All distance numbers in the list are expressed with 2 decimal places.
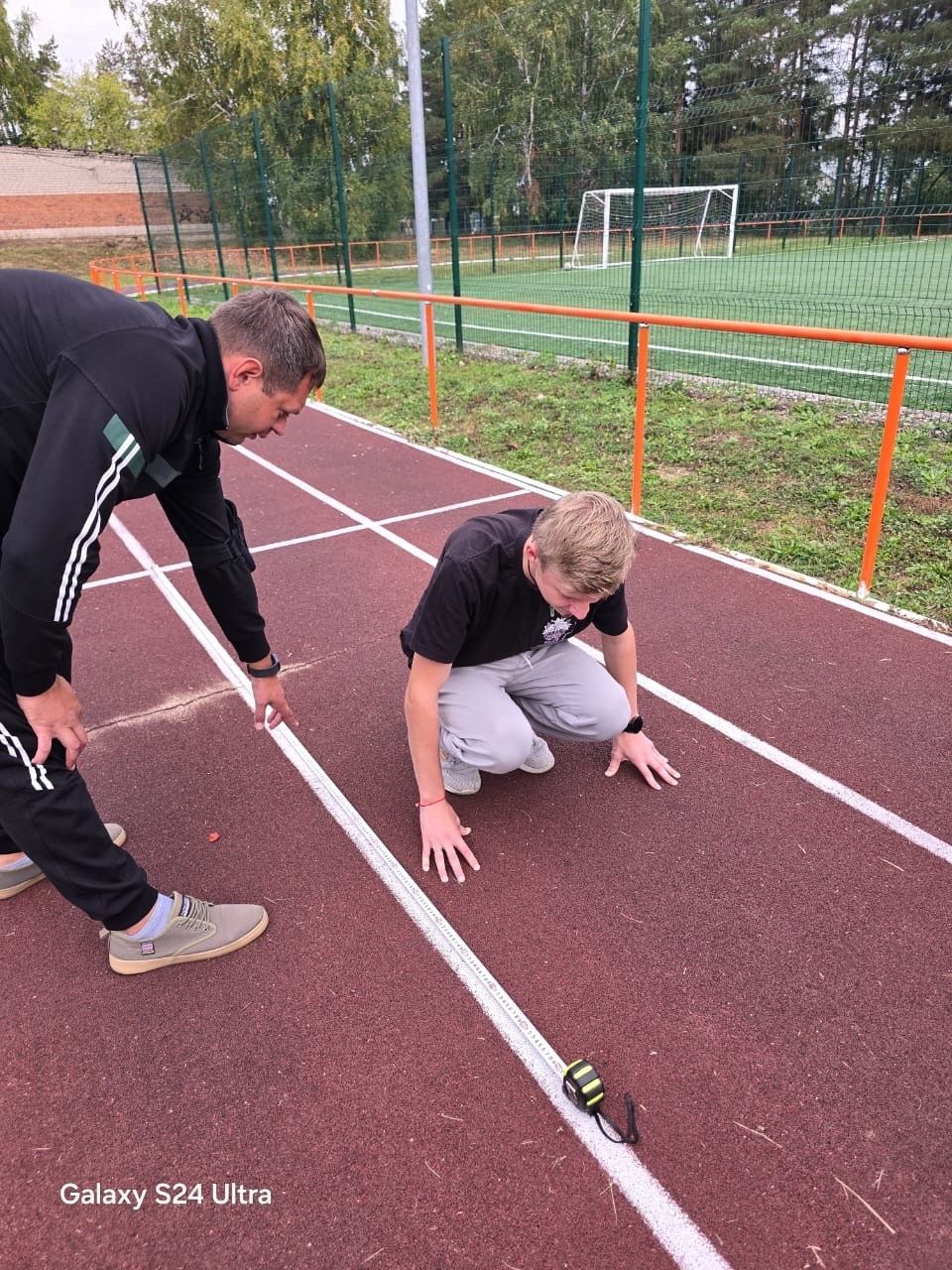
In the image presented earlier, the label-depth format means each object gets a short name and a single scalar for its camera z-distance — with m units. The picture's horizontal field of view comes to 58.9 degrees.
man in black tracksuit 1.56
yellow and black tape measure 1.86
